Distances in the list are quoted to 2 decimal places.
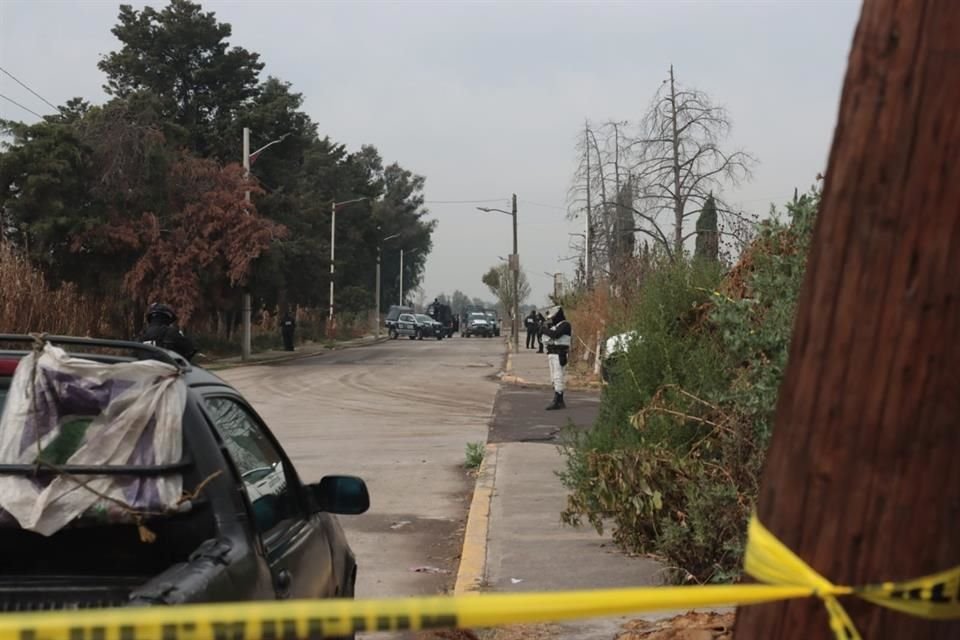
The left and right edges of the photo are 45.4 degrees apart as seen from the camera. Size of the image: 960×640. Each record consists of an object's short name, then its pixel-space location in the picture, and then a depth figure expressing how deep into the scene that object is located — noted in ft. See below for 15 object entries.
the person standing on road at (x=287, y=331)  148.77
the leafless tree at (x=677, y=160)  84.53
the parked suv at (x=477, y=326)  241.14
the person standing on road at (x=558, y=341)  60.29
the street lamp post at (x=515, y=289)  130.72
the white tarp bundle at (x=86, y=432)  10.82
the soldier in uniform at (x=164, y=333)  35.63
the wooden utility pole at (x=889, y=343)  6.09
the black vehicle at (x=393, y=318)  231.30
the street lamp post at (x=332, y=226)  191.31
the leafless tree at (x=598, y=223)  122.31
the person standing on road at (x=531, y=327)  150.95
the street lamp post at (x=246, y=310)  118.52
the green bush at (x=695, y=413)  20.07
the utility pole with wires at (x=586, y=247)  131.03
